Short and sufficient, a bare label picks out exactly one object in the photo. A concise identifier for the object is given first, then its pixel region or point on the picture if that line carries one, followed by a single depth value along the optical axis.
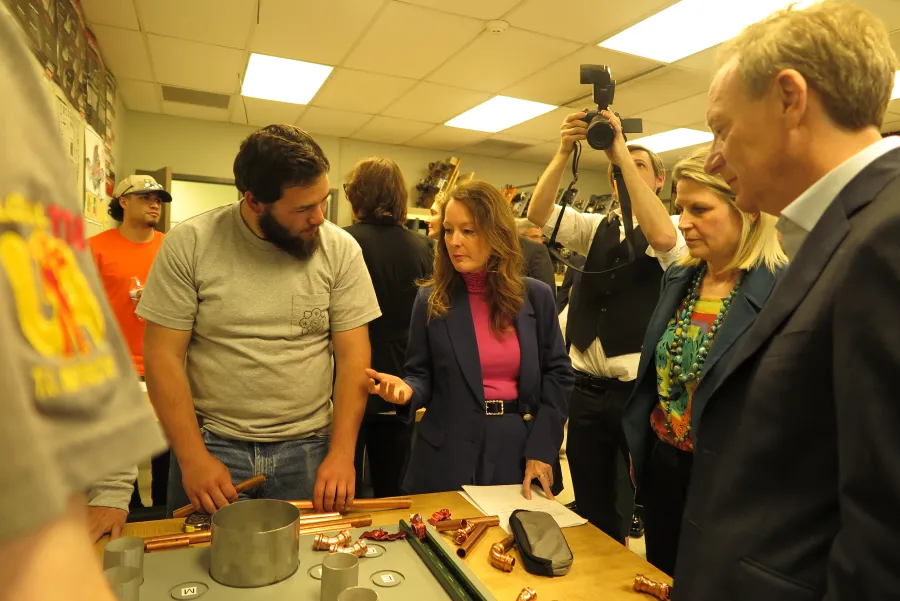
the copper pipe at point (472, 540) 1.09
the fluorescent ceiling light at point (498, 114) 4.90
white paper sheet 1.27
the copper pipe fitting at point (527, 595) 0.93
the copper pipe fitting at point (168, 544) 1.02
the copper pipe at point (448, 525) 1.16
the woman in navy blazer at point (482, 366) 1.62
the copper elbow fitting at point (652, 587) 0.97
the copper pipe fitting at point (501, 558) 1.04
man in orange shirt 2.65
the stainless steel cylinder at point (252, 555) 0.91
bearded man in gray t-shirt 1.37
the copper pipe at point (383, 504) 1.27
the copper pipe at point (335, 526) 1.12
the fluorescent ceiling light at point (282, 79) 4.13
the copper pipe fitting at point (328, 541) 1.04
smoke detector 3.33
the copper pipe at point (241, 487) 1.24
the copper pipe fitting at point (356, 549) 1.00
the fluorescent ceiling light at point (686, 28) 3.05
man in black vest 1.94
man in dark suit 0.62
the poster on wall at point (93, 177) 3.50
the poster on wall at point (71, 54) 2.82
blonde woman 1.45
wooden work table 0.98
